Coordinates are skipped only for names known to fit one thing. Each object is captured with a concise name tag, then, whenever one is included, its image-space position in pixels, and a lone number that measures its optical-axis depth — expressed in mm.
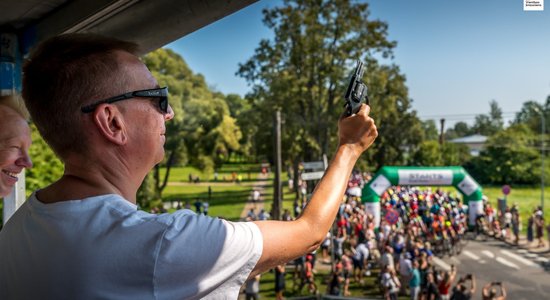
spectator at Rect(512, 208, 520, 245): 12672
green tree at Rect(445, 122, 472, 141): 54925
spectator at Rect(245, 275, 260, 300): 7008
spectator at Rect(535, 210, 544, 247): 12156
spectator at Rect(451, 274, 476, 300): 6270
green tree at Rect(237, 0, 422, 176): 13266
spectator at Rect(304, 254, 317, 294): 7976
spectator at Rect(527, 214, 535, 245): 12377
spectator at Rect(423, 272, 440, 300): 7031
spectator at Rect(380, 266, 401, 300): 7371
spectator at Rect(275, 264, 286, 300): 7452
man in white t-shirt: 613
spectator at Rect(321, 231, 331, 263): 10141
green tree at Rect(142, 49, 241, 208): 16453
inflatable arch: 12586
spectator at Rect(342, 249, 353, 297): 8242
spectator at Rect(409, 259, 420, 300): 7340
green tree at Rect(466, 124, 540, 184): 27156
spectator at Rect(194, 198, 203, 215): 16189
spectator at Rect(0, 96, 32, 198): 1475
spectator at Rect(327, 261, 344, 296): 7441
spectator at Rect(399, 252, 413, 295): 7839
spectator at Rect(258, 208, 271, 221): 11758
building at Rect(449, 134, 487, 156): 39166
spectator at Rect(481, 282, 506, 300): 5832
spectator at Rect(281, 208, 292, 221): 11972
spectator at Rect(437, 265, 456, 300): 6855
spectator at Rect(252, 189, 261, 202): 19778
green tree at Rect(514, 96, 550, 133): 30917
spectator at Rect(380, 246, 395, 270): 7824
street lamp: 24438
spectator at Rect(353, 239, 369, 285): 8789
